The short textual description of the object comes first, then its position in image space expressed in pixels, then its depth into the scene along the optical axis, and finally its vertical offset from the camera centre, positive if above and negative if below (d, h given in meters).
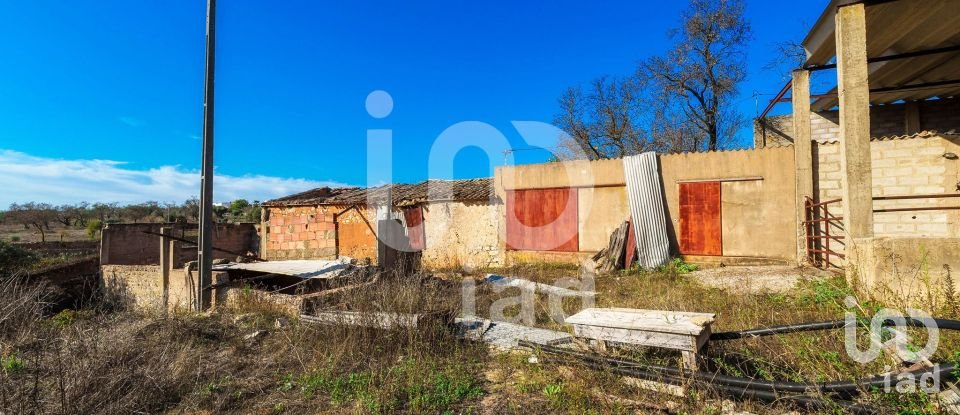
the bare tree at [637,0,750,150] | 17.64 +5.89
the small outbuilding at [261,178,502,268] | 13.38 -0.20
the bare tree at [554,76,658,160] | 20.61 +3.87
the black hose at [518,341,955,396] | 2.66 -1.10
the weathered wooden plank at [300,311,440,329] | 4.82 -1.09
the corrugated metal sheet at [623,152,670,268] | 10.83 +0.21
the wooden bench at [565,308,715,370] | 3.33 -0.88
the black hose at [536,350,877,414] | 2.65 -1.17
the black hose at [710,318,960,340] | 3.27 -0.89
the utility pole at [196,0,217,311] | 7.92 +0.65
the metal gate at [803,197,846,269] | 8.70 -0.32
